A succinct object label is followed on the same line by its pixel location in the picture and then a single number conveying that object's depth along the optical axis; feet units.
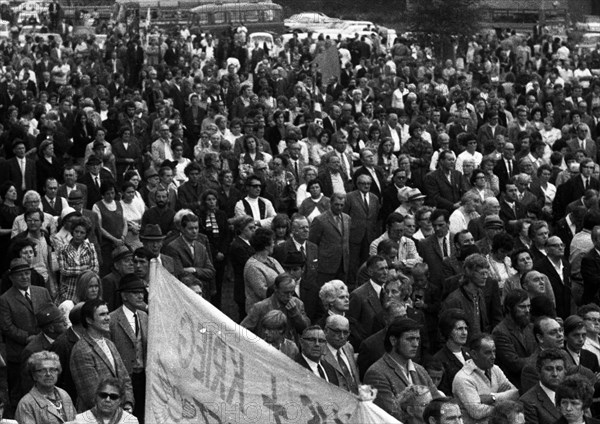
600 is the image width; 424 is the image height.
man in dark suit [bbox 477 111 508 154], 77.75
